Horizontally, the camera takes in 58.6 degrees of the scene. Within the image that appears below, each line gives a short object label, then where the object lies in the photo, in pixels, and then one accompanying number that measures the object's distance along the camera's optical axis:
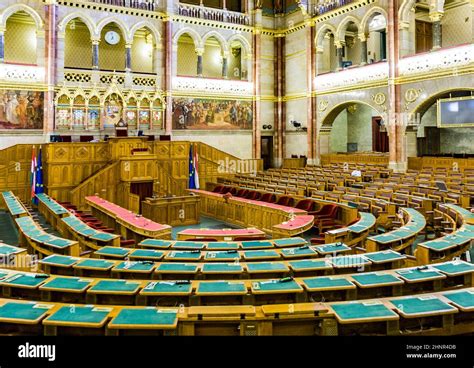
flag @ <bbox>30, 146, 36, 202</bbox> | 16.81
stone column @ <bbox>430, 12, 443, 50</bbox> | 17.23
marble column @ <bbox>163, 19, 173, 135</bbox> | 22.20
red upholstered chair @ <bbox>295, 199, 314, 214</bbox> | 13.43
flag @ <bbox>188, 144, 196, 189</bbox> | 19.92
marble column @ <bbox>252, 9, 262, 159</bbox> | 24.72
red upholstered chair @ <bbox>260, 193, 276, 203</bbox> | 15.23
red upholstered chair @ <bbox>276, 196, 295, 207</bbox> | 14.35
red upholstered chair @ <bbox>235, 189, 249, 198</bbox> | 16.62
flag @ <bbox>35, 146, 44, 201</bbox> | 16.95
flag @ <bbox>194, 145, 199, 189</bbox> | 19.88
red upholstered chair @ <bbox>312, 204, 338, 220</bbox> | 12.43
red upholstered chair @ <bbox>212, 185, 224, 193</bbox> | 18.36
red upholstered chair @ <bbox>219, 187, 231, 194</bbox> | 17.98
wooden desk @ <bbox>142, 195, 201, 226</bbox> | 14.30
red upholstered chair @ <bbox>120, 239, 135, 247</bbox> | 9.26
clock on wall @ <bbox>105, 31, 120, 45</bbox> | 23.12
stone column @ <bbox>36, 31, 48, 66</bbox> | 19.41
